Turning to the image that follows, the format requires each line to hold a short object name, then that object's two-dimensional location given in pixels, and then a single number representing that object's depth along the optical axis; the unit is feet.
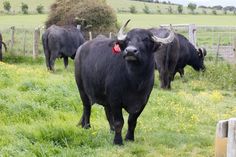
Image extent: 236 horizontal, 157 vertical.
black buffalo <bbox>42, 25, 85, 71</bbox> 60.49
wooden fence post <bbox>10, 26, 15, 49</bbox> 79.30
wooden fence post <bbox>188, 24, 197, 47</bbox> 69.97
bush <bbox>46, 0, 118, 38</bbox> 85.35
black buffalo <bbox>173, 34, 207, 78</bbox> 52.25
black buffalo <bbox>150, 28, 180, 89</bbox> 46.91
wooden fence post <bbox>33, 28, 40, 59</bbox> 75.94
